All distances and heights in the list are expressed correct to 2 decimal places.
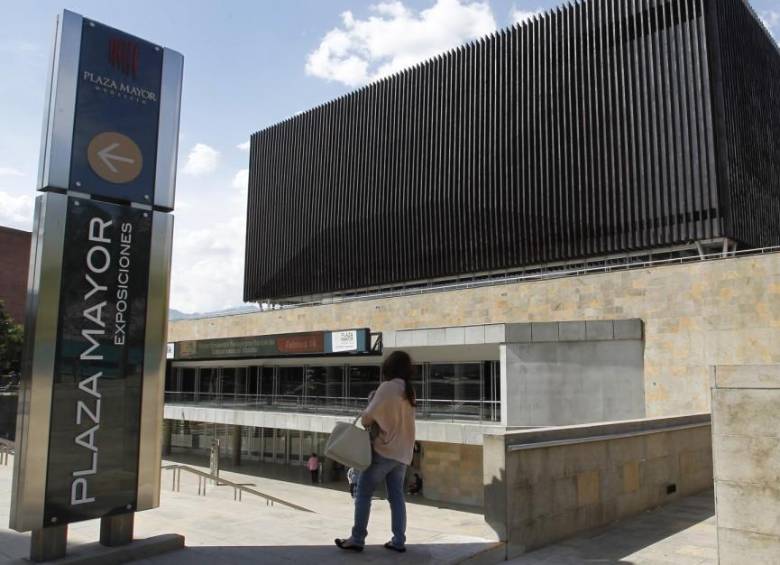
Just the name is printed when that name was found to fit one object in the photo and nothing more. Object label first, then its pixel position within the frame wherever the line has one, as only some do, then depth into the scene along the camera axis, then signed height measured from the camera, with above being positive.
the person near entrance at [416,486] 23.00 -4.01
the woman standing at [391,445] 5.89 -0.66
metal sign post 5.42 +0.70
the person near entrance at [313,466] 25.83 -3.76
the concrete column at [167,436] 35.72 -3.64
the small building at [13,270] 67.50 +10.43
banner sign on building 25.00 +1.17
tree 49.94 +2.09
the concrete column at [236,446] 30.86 -3.60
